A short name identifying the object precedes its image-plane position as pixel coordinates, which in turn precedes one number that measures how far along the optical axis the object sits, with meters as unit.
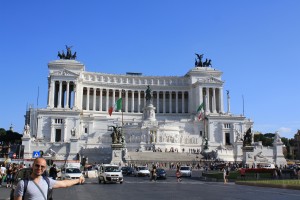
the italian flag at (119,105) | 81.25
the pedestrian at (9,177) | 27.91
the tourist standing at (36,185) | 5.93
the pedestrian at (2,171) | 27.85
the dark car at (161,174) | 37.47
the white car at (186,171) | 41.53
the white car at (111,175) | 30.20
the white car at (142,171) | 41.75
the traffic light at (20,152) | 70.69
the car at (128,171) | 45.44
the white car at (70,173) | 29.60
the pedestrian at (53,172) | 25.58
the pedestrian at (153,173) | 33.53
